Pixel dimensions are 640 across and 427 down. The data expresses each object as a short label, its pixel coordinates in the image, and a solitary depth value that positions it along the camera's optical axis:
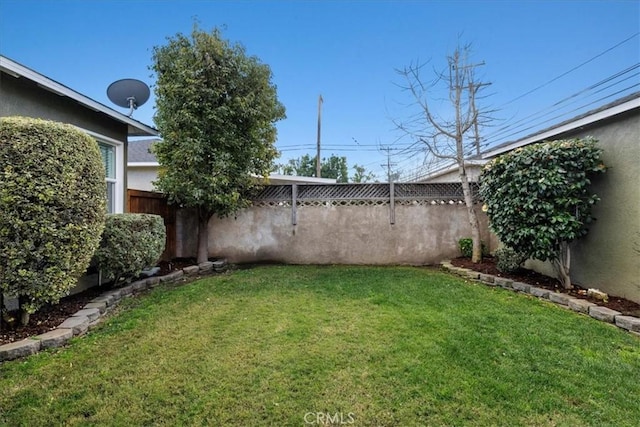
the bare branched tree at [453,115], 7.17
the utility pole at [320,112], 18.48
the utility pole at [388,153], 8.32
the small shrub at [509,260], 5.84
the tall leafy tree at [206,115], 6.27
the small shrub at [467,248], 7.45
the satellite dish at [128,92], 6.75
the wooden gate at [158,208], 6.52
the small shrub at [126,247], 4.56
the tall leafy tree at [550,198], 4.77
